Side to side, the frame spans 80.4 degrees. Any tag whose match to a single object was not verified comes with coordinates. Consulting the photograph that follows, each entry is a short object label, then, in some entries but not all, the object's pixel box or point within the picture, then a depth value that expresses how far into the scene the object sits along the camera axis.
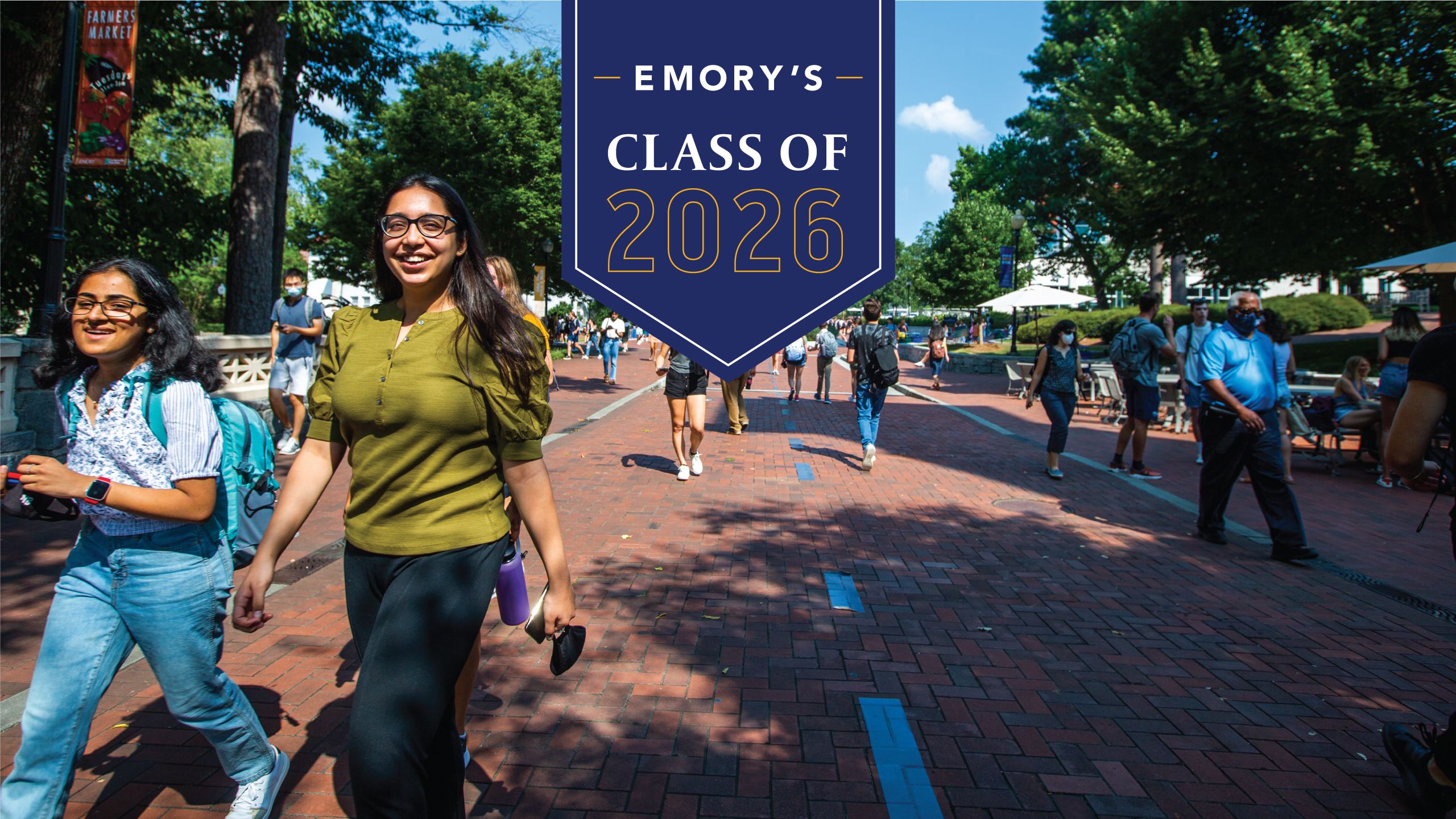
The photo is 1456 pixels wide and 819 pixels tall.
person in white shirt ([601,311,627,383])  20.84
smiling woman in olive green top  1.97
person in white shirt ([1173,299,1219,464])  8.70
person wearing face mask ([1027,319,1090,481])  8.70
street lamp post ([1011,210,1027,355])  25.48
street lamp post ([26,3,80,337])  7.75
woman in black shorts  8.26
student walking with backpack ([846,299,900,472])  9.06
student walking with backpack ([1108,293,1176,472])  8.95
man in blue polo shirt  5.89
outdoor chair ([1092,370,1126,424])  14.49
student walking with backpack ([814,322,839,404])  17.11
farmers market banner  8.19
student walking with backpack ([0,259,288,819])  2.24
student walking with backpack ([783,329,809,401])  18.27
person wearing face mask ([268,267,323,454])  8.91
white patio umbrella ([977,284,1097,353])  25.22
